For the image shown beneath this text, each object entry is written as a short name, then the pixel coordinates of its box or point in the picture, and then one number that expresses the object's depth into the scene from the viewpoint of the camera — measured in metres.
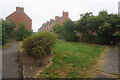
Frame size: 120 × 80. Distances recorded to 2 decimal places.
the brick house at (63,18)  21.88
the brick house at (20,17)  19.00
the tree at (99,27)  10.53
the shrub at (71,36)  13.26
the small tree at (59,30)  16.16
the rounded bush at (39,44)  5.39
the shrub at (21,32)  14.34
